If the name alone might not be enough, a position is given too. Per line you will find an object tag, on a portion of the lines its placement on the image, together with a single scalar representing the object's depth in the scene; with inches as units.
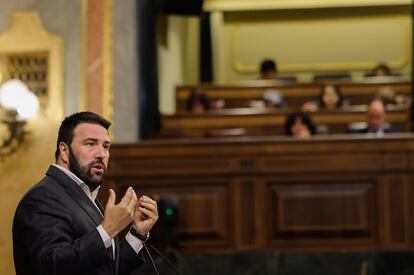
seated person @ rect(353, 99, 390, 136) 433.7
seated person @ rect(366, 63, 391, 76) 636.7
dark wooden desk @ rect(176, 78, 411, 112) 585.0
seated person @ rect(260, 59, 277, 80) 618.5
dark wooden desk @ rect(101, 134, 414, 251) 382.0
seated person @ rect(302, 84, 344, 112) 540.4
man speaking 143.7
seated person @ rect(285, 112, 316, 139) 428.5
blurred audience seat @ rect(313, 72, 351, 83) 672.4
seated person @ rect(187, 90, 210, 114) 557.0
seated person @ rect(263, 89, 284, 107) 559.8
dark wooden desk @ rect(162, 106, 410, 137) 521.7
